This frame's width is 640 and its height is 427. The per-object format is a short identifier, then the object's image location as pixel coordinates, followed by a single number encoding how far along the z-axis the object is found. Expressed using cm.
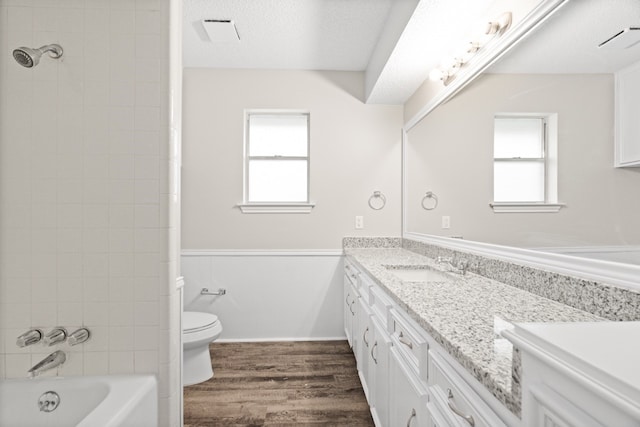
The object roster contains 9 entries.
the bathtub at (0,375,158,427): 118
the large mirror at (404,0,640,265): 100
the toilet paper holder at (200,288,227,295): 308
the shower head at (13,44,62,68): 113
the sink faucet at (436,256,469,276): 186
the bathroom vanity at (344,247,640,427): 44
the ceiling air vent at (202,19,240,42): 241
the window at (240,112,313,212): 323
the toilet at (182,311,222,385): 225
